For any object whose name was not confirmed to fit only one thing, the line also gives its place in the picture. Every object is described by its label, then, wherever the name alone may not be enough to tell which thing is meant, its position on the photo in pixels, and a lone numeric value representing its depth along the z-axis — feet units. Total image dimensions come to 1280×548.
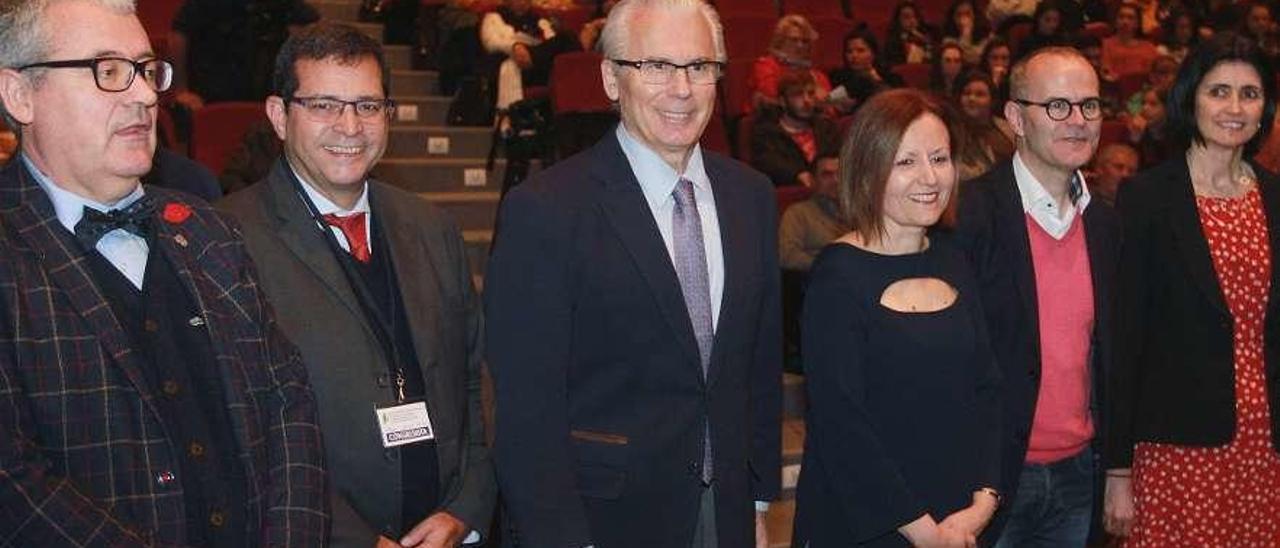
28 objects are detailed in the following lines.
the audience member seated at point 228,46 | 21.01
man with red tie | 8.02
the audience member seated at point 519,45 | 26.13
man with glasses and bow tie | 6.06
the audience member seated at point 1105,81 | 29.40
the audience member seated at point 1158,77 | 29.40
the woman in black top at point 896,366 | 8.86
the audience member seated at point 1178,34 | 34.71
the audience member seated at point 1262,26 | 33.55
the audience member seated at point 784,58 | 26.13
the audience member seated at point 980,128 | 14.55
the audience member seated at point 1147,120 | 22.87
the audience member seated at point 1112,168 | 21.34
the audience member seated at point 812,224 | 19.47
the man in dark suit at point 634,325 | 7.93
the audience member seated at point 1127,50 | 33.88
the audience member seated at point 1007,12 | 35.40
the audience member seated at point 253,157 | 15.25
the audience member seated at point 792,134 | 23.65
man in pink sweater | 9.74
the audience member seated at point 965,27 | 34.55
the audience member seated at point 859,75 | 28.08
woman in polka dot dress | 10.42
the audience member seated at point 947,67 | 29.30
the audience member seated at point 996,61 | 29.50
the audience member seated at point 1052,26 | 32.40
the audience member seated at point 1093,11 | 36.66
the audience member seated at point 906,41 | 33.40
